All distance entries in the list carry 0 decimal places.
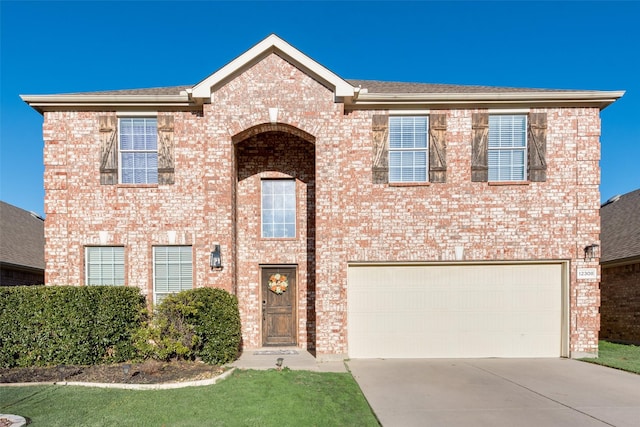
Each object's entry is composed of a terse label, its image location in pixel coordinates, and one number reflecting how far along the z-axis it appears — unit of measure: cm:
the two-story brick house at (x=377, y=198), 935
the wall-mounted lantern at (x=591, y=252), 927
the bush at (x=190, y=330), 820
